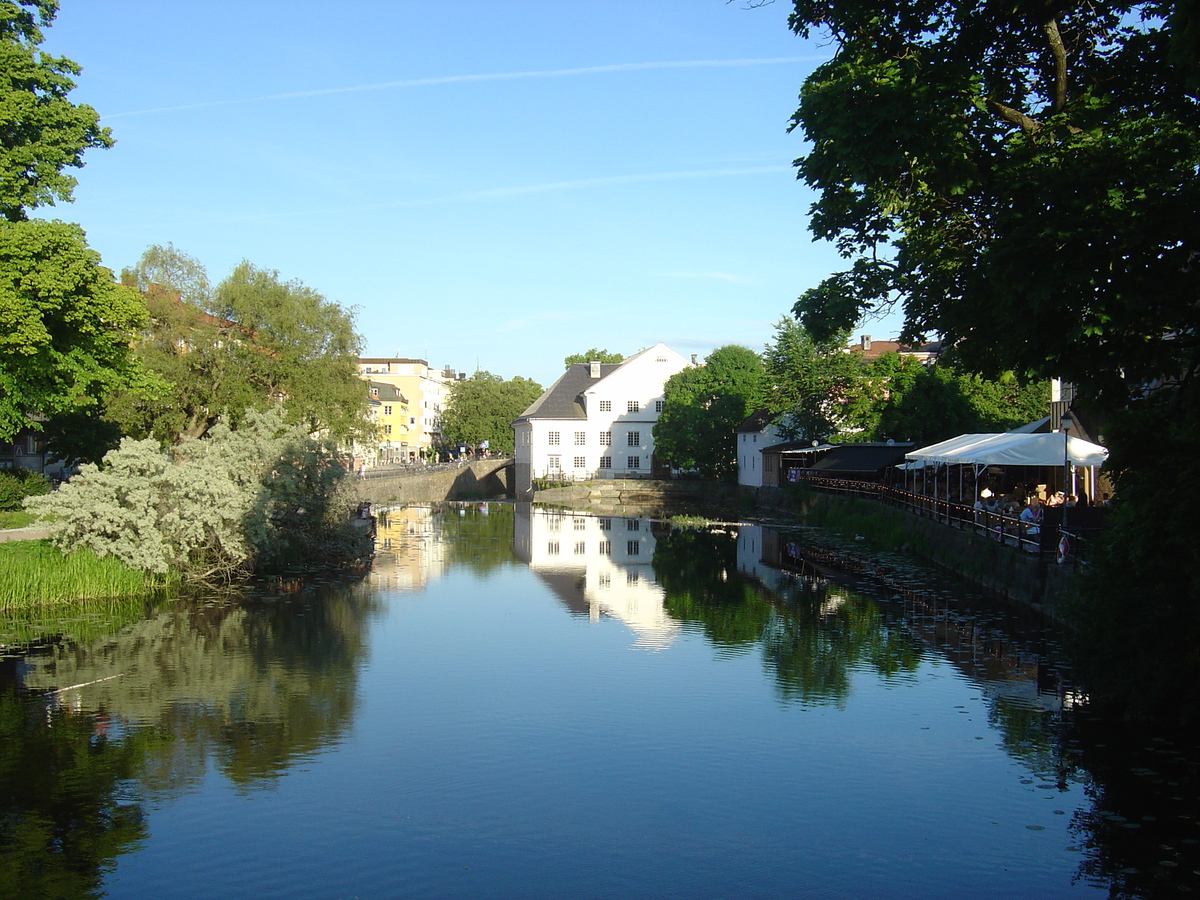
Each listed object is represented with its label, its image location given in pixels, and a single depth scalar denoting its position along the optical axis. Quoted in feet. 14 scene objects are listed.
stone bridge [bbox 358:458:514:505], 196.95
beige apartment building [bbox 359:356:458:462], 401.08
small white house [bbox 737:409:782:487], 189.67
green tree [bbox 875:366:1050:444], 151.33
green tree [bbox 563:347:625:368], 401.49
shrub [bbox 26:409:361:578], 69.97
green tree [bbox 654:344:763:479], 213.66
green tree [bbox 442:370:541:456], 330.13
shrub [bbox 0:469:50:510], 91.61
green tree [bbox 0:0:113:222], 74.38
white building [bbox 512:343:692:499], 252.83
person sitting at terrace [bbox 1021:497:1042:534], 67.45
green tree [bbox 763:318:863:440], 163.12
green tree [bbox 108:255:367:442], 122.21
